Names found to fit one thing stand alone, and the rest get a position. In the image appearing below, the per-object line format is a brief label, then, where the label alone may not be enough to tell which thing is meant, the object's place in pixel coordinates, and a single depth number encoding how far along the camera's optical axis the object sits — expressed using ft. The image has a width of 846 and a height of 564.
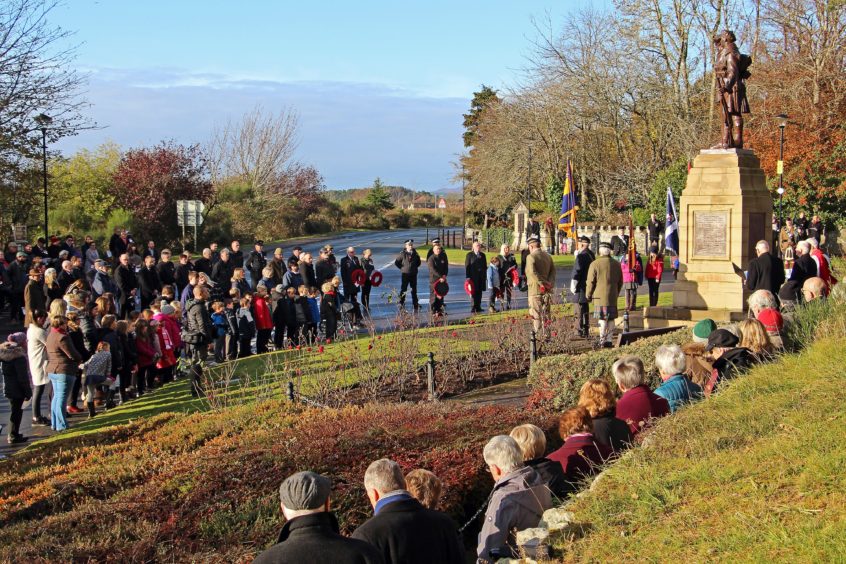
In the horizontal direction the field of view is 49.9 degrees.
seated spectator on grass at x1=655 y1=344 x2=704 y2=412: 26.78
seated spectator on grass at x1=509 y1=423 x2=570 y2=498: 20.58
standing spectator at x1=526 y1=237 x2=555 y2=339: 52.60
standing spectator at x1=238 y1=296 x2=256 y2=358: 53.98
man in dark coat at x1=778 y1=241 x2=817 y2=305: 49.34
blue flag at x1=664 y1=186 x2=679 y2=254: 67.41
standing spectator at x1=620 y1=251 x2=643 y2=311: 66.59
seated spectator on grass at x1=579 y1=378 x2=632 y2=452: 23.18
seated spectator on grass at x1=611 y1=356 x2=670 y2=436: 24.95
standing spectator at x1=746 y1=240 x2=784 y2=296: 45.65
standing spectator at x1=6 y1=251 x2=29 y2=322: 74.90
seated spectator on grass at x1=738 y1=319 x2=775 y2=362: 29.27
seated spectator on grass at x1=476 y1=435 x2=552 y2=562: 18.83
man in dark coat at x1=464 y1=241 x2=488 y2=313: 74.08
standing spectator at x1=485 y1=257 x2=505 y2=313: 71.31
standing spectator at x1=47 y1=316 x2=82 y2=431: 39.86
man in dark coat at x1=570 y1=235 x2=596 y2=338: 56.03
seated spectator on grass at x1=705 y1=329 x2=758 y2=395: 27.99
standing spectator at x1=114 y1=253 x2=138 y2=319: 67.82
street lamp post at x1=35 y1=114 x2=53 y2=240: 92.43
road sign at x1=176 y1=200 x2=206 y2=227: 117.60
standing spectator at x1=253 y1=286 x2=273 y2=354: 55.21
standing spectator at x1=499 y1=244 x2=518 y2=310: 72.33
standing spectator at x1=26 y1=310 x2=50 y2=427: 41.04
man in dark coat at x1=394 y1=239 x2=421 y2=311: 74.64
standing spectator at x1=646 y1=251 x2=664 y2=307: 69.67
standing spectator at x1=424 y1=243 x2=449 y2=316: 72.59
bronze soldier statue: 55.62
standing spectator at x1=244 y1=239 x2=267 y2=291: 76.95
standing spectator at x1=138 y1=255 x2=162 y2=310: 69.26
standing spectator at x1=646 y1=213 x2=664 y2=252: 114.78
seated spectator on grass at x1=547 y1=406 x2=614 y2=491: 22.17
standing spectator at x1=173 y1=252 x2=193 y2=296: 71.46
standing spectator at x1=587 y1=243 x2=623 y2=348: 51.06
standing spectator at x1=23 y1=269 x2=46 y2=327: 60.70
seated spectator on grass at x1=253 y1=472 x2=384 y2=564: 13.07
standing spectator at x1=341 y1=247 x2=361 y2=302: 71.61
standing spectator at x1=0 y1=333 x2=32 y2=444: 38.75
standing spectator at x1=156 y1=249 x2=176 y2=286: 71.56
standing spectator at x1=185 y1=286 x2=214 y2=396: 48.11
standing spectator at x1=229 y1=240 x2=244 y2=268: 75.72
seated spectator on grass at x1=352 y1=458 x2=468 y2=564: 15.47
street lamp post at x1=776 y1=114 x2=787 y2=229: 114.11
